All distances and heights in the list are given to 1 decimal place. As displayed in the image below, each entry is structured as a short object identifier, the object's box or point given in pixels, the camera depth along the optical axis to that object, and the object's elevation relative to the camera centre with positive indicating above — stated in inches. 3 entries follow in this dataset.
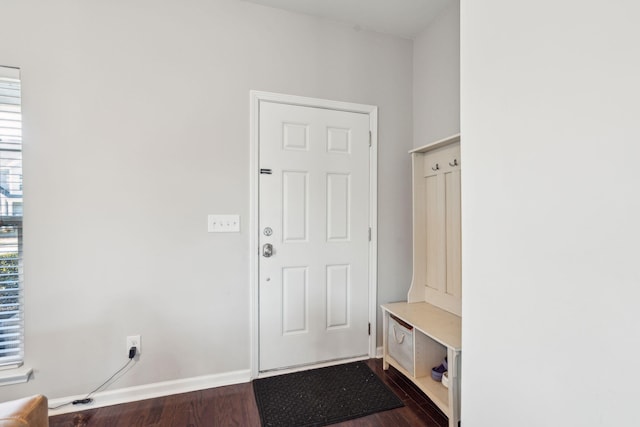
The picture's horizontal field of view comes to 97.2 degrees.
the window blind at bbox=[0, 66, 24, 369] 62.7 -1.5
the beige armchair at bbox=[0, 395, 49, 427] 27.1 -19.9
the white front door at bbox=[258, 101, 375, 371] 80.6 -5.6
